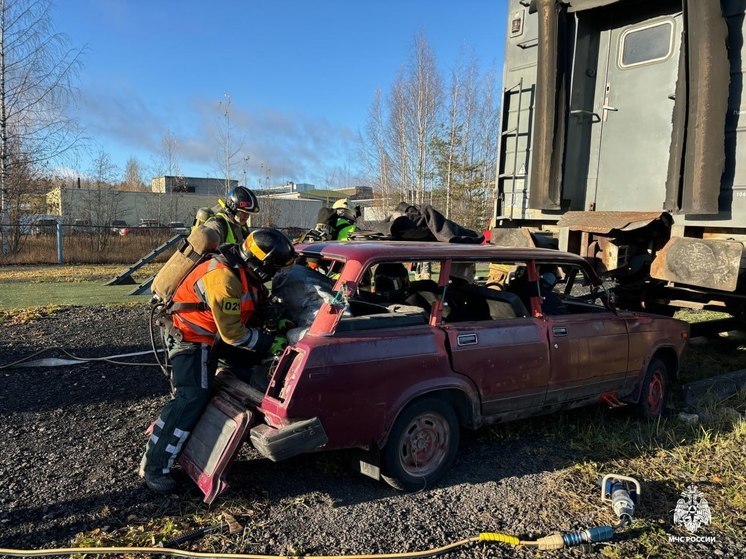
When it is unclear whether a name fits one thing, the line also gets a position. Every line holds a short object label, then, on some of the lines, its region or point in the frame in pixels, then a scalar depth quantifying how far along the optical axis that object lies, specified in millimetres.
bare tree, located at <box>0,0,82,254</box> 18859
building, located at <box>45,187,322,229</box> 21766
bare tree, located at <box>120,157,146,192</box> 43594
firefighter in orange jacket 3445
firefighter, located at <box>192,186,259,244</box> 5754
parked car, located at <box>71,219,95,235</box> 18562
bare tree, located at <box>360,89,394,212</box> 28047
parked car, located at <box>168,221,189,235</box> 21244
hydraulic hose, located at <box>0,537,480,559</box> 2736
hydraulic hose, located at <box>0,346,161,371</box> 5703
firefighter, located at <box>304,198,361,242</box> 7250
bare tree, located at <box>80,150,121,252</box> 21609
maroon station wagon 3211
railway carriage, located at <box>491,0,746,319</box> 5062
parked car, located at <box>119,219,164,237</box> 19984
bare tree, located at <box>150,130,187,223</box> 25547
